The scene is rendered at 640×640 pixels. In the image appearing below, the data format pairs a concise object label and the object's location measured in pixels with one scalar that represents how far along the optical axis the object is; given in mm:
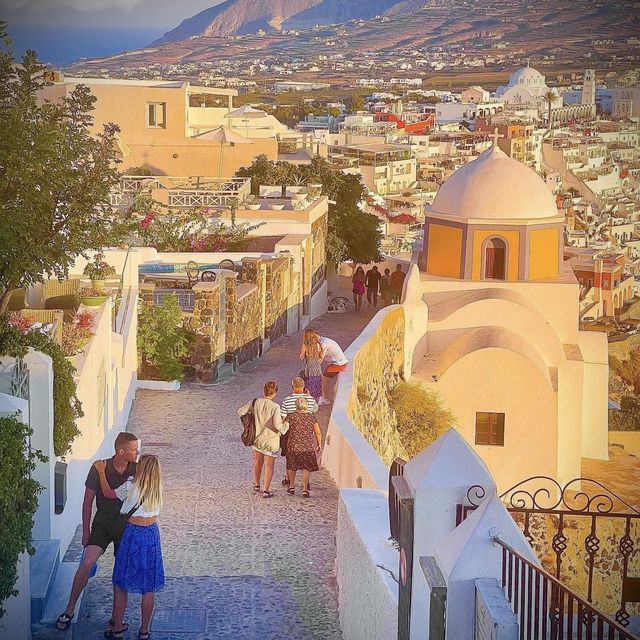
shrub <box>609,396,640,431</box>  39494
